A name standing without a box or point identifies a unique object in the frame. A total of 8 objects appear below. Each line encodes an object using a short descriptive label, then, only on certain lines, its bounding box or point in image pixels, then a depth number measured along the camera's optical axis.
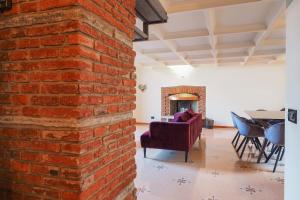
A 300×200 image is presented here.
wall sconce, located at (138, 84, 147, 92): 8.19
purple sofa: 3.72
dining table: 3.75
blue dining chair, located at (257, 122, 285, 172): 3.15
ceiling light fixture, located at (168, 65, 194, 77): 7.66
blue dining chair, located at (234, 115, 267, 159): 3.86
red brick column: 1.08
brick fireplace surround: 7.56
